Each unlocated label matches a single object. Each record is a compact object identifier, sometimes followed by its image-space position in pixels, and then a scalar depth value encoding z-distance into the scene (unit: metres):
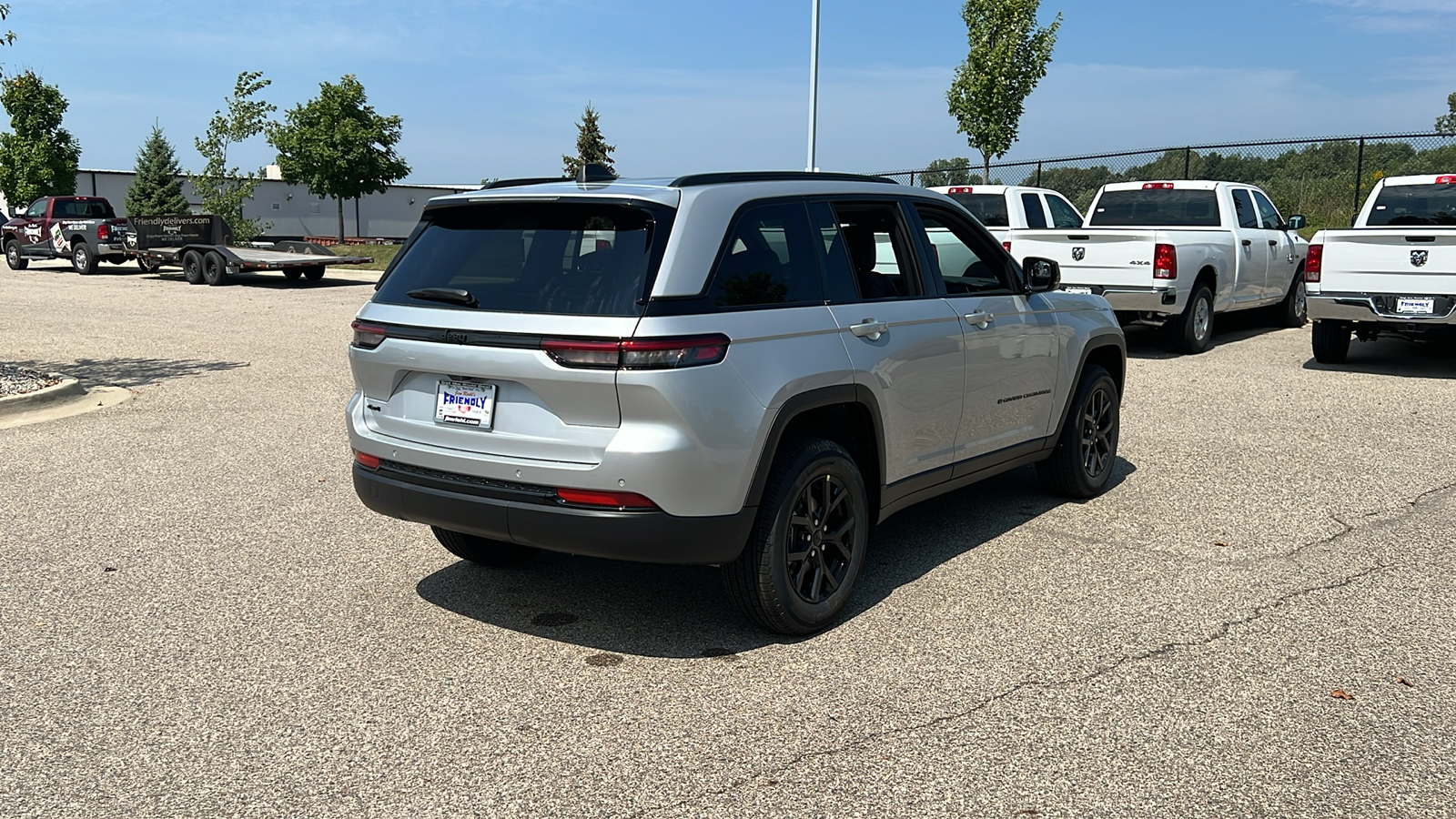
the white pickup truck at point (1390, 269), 11.48
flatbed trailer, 24.11
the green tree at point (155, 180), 47.44
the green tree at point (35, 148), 40.47
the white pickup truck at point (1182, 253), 13.25
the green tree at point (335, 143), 43.41
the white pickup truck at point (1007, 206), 15.59
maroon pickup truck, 28.23
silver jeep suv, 4.20
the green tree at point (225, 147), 34.91
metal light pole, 24.59
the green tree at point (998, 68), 25.66
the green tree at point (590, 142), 74.94
